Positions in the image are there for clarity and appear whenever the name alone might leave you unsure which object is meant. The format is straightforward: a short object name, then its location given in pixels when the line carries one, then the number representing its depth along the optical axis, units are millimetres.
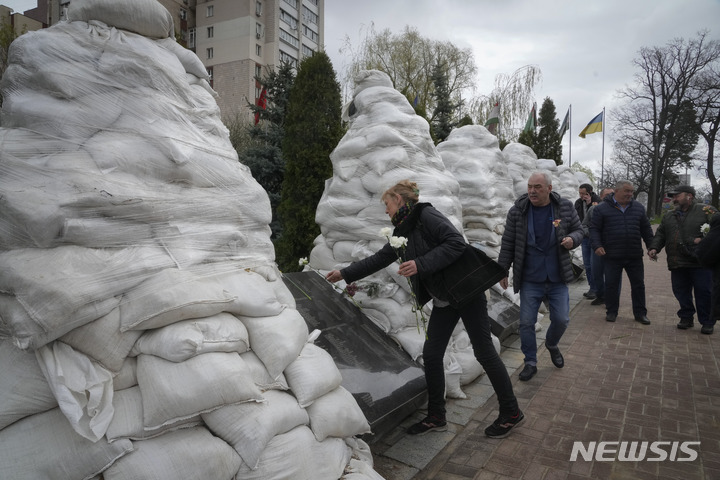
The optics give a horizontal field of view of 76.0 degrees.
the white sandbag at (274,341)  1990
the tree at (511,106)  18875
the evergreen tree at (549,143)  18072
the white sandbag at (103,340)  1723
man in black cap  5254
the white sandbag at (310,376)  2023
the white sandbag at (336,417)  2006
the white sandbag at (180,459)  1585
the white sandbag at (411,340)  3387
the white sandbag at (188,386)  1654
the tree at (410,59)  17938
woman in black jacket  2773
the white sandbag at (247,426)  1729
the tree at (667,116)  23547
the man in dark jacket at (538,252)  3746
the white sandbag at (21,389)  1613
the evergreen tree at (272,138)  8016
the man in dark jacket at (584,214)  7589
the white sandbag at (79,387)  1586
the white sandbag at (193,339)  1732
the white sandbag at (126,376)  1775
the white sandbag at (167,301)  1774
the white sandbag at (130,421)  1629
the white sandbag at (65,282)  1638
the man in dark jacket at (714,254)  3516
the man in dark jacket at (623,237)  5586
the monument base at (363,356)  2781
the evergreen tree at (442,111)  13845
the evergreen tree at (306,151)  5840
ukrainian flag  17828
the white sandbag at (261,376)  1909
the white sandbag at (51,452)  1539
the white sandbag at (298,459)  1745
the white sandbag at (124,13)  2188
